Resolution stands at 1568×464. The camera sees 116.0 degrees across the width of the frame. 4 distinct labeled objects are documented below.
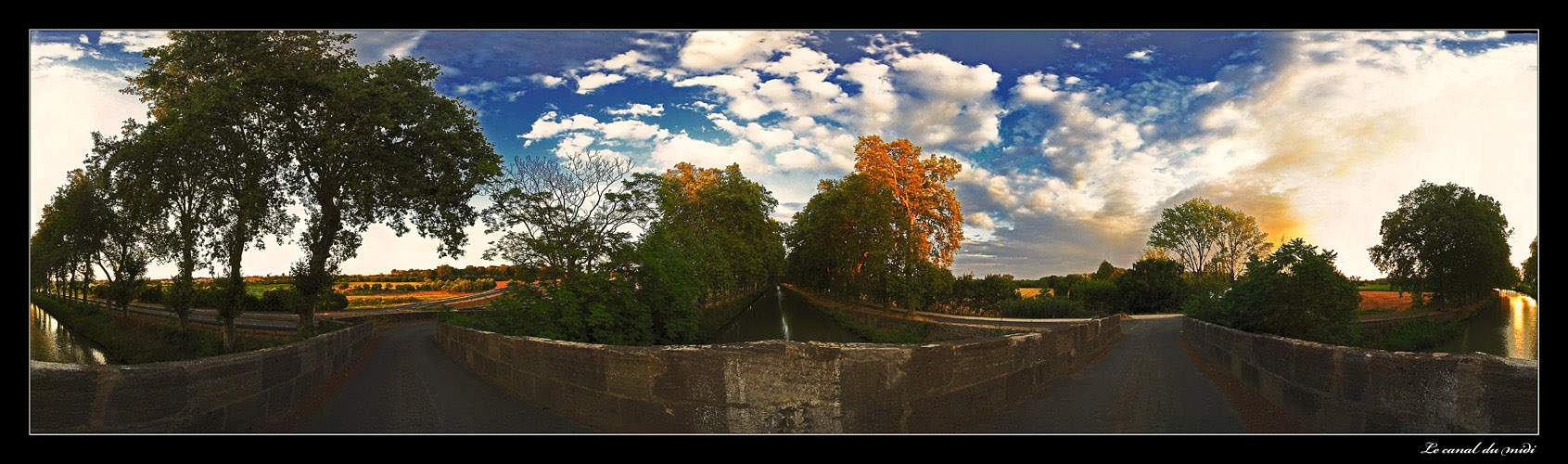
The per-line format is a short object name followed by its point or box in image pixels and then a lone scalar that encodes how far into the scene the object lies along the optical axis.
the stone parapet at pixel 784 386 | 4.41
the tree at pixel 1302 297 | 7.39
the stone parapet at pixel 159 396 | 4.20
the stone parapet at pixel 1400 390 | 3.71
